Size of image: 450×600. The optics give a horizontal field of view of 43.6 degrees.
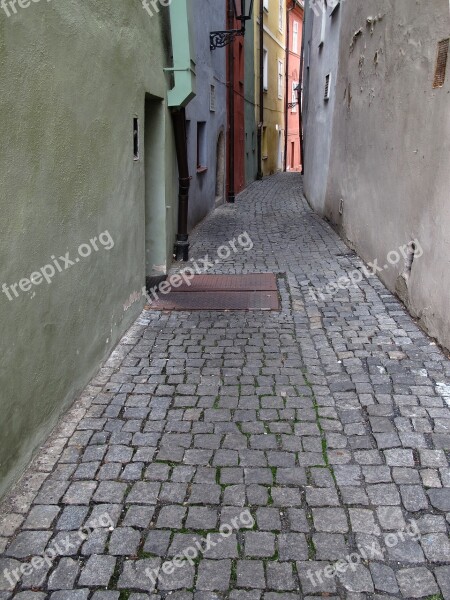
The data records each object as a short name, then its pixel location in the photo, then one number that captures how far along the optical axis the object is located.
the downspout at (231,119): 14.75
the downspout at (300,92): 23.67
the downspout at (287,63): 28.56
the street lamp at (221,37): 11.00
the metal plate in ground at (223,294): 6.41
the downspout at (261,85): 21.36
